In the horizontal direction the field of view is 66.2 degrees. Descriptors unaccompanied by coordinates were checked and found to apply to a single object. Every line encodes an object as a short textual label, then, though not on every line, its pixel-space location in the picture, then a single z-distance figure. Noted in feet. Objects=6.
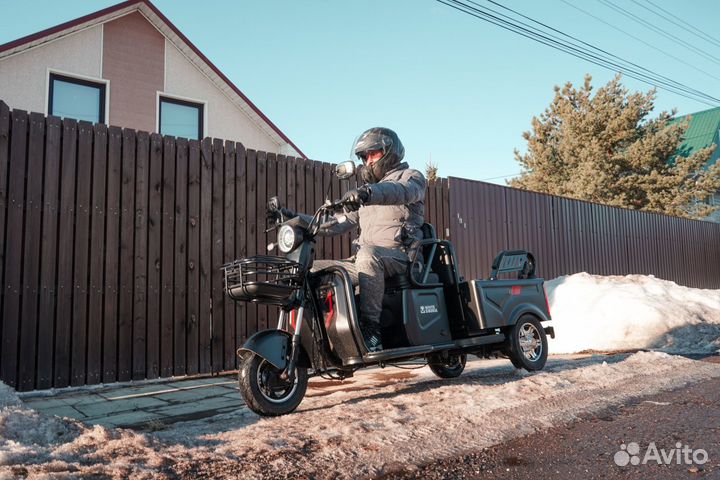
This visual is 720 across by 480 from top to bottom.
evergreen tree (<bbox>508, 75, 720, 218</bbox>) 81.92
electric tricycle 12.08
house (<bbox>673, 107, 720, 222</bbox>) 103.81
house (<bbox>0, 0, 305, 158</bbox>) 37.63
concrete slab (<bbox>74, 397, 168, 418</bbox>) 14.66
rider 13.67
